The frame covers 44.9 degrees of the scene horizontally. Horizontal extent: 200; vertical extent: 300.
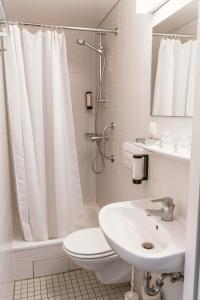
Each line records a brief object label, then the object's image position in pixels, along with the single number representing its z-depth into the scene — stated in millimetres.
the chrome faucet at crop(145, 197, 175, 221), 1227
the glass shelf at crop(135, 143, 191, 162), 1060
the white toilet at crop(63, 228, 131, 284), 1540
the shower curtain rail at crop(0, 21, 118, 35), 1830
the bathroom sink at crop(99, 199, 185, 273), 902
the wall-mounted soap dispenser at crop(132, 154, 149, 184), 1559
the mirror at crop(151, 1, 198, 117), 1201
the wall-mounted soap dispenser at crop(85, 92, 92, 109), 2760
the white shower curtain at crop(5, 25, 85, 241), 1874
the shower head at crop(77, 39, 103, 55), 2241
